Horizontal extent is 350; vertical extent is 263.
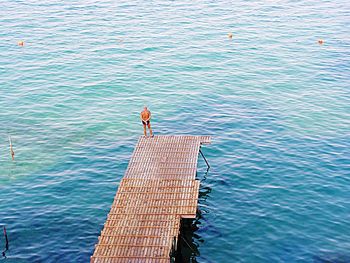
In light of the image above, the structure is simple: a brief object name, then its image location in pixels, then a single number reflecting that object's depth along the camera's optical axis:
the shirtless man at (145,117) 51.97
